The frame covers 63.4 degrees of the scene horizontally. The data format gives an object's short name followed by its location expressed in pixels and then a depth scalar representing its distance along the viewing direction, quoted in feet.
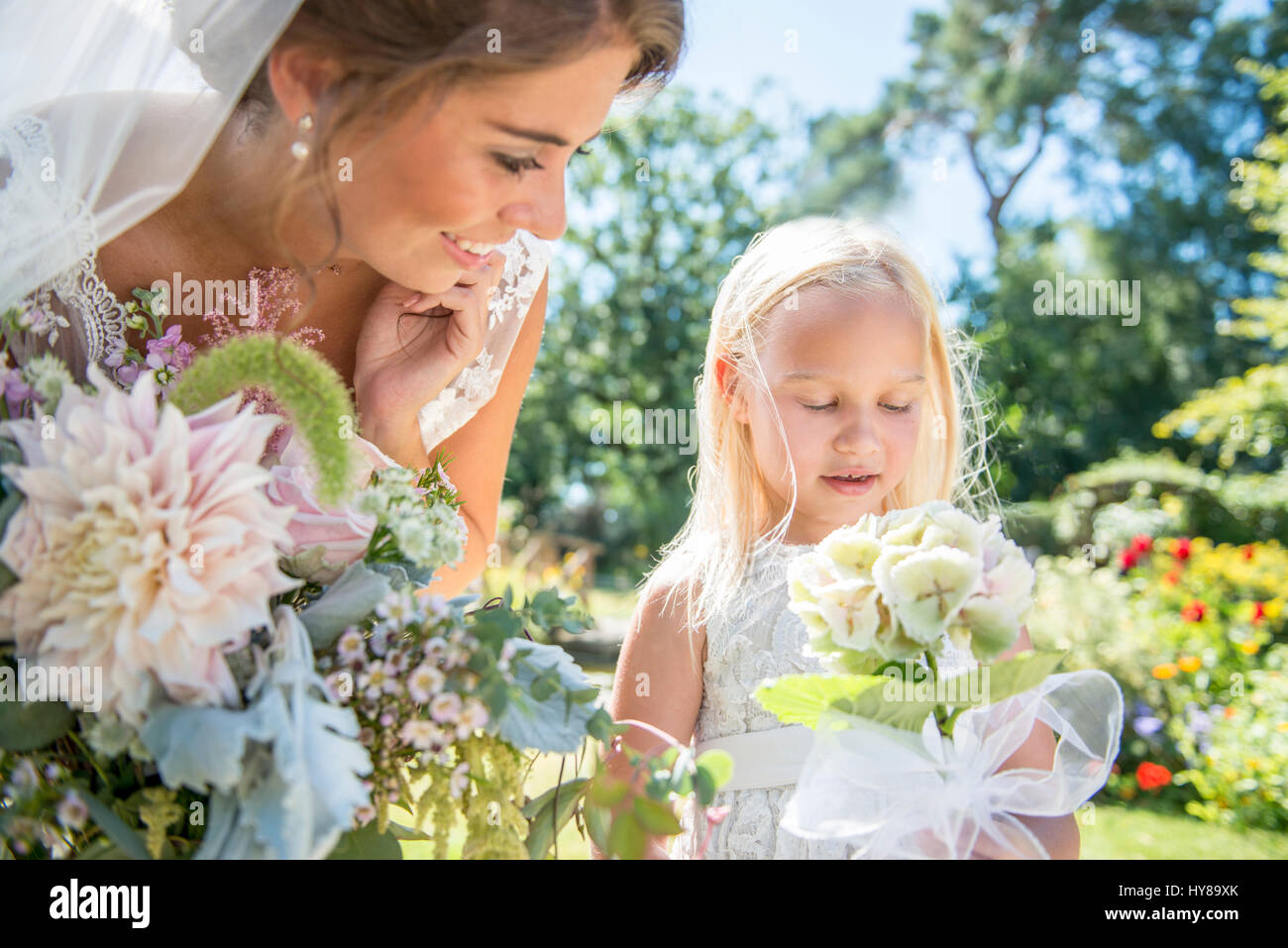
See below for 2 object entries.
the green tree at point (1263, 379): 30.71
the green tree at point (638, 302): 50.49
